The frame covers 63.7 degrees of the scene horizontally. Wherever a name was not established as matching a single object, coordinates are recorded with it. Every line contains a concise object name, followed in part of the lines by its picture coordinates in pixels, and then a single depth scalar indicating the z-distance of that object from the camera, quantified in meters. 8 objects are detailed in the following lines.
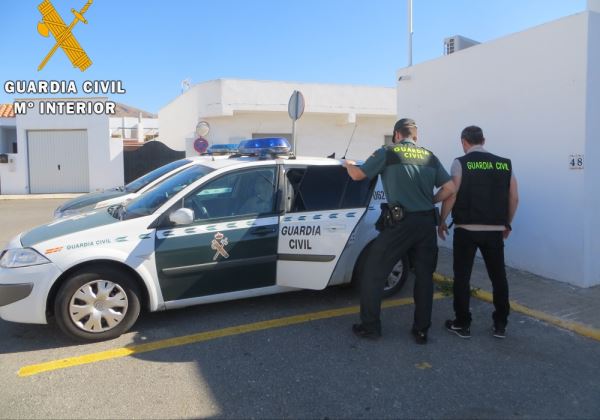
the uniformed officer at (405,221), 3.95
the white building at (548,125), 5.27
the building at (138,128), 30.14
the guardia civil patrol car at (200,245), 3.86
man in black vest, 4.11
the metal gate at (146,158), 19.88
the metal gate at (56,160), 19.67
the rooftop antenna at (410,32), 8.04
